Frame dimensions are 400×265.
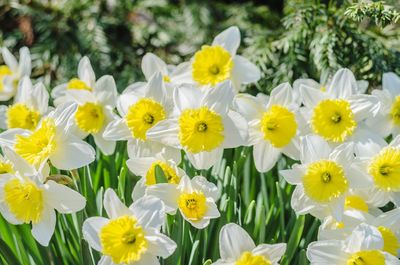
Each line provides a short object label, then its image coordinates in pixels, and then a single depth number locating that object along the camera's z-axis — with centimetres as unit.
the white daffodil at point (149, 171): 97
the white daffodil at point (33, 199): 94
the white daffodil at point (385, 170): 98
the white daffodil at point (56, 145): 96
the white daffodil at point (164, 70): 110
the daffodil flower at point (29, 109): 107
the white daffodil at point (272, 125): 102
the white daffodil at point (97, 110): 106
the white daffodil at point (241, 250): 92
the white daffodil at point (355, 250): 92
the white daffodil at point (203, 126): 98
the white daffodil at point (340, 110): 102
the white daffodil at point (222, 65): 109
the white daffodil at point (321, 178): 96
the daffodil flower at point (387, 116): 106
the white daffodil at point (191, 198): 94
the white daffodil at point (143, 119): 101
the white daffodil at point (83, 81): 110
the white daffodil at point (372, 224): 95
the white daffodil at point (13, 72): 118
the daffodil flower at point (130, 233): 91
